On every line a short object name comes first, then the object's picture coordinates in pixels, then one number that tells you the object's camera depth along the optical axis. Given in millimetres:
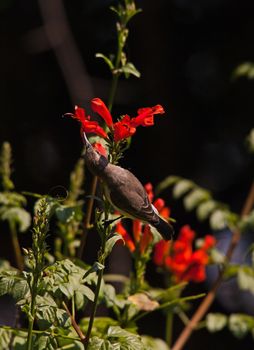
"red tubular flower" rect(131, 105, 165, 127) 4676
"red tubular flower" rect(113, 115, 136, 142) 4570
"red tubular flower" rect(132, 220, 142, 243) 5819
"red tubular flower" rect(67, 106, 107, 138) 4664
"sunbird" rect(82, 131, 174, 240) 4539
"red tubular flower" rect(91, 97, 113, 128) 4762
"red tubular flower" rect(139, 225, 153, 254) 5770
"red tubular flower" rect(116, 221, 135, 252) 5918
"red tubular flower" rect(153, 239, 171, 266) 6611
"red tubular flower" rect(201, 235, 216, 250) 7250
